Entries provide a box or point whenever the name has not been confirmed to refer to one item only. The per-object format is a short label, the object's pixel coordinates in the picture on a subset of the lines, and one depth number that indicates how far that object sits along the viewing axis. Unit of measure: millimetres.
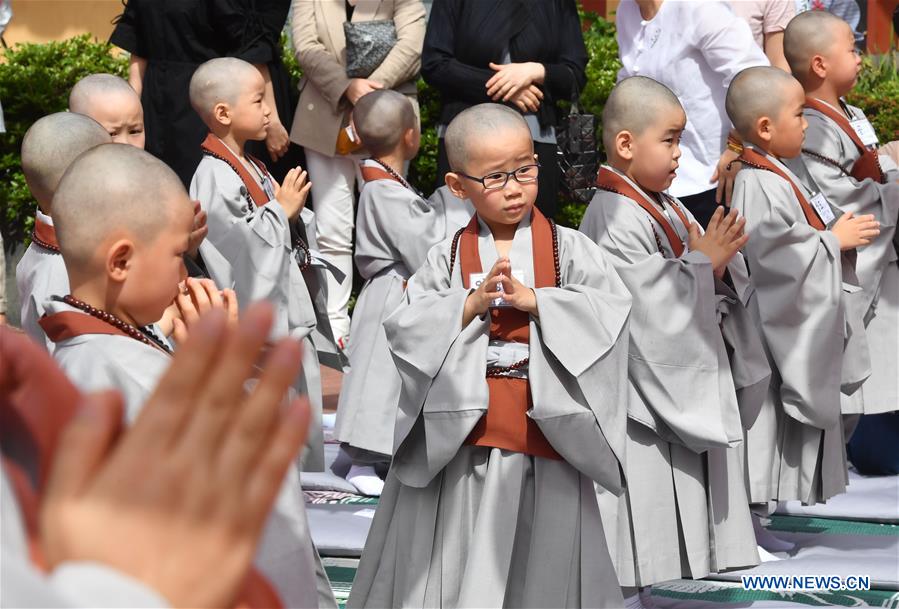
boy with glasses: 6375
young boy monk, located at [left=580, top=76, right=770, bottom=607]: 7687
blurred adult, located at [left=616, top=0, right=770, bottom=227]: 11484
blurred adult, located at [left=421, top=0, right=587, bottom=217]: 11609
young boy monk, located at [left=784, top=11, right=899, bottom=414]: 10242
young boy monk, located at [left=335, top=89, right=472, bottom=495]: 10367
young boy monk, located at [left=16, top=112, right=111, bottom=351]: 7051
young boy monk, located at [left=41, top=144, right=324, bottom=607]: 4055
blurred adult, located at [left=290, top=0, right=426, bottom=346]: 12594
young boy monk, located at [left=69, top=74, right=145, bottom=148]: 8844
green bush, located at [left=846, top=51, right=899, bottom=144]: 14594
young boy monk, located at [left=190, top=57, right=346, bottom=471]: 9086
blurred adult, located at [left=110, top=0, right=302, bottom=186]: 12453
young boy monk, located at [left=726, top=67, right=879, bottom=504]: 9047
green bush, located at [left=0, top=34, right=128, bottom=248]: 14687
